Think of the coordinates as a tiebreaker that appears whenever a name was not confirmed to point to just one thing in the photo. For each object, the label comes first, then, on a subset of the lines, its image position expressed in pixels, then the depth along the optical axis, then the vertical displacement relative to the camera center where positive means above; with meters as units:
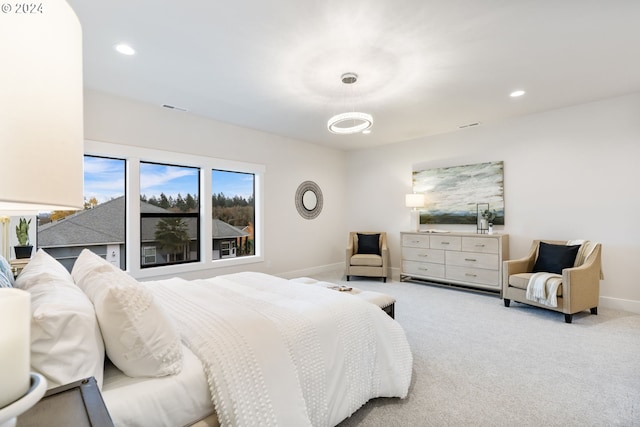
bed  1.06 -0.58
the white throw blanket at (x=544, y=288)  3.33 -0.80
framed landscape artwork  4.74 +0.44
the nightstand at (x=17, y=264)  2.53 -0.36
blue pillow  1.33 -0.26
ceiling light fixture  2.97 +0.99
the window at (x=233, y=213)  4.84 +0.11
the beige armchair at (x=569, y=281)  3.27 -0.75
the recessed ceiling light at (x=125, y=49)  2.57 +1.49
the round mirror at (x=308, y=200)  5.84 +0.38
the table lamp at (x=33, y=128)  0.39 +0.13
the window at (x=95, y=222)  3.45 -0.02
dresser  4.38 -0.63
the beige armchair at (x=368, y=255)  5.36 -0.67
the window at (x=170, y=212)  4.12 +0.12
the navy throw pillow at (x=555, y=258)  3.68 -0.51
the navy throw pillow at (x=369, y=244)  5.65 -0.48
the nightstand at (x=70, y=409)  0.71 -0.48
